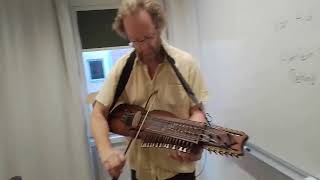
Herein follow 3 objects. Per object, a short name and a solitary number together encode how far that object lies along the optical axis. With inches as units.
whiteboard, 47.3
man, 49.4
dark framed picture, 107.8
